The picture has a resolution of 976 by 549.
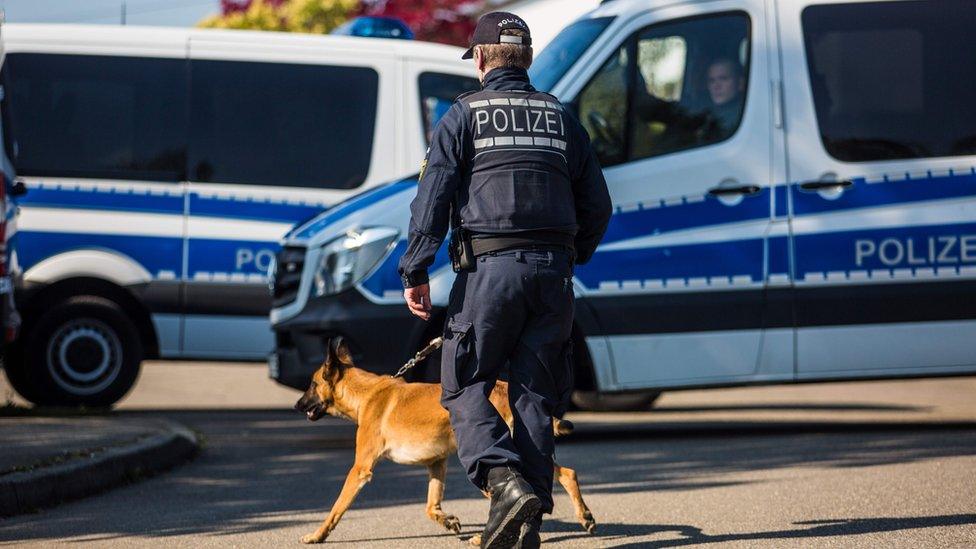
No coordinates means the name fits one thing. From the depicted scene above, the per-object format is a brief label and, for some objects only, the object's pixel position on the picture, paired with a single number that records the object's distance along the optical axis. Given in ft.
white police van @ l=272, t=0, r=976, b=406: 53.93
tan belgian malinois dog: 36.29
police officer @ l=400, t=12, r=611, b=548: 31.65
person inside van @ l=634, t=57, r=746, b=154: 54.80
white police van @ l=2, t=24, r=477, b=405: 66.44
